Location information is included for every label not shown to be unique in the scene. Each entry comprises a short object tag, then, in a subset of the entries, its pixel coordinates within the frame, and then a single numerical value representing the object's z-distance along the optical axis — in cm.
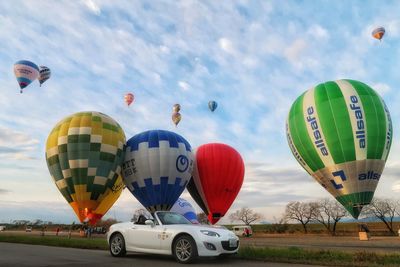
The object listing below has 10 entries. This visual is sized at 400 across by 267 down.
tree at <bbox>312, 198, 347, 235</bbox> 8300
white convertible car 1151
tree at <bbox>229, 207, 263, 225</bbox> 11418
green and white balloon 2923
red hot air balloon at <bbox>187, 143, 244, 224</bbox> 3856
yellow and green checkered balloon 3086
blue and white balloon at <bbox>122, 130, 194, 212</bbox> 3353
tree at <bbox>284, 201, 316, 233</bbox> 8912
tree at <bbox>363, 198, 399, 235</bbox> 8088
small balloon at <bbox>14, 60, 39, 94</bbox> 4475
